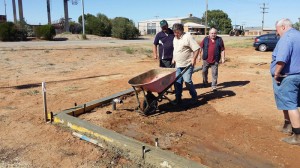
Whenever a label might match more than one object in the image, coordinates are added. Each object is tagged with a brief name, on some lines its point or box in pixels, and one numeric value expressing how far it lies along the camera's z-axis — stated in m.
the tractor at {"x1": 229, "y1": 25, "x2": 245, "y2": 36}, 53.00
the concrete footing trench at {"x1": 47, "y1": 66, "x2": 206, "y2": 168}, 3.09
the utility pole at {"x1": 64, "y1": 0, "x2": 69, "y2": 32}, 40.92
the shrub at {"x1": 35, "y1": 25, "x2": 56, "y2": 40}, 27.34
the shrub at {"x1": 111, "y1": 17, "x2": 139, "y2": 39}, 33.53
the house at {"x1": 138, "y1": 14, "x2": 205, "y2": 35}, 59.99
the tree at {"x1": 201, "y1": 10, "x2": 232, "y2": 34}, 81.11
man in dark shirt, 5.45
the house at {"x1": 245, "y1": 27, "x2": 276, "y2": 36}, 75.31
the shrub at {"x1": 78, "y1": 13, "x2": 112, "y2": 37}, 35.27
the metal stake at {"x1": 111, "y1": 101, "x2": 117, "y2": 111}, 5.00
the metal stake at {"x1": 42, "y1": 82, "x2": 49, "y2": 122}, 4.35
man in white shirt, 4.83
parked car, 17.25
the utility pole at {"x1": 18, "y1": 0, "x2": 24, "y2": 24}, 38.32
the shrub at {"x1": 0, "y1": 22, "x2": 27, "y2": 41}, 25.29
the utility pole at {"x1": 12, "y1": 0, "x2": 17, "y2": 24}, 42.37
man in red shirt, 6.03
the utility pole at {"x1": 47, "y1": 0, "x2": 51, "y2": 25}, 44.36
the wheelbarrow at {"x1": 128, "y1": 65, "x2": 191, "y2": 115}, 4.44
